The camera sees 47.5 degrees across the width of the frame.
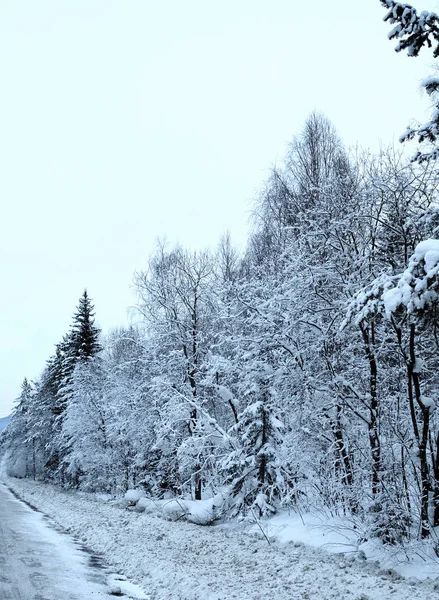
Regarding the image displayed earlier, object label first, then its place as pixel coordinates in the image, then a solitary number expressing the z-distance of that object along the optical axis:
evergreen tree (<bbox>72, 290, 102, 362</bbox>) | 38.94
